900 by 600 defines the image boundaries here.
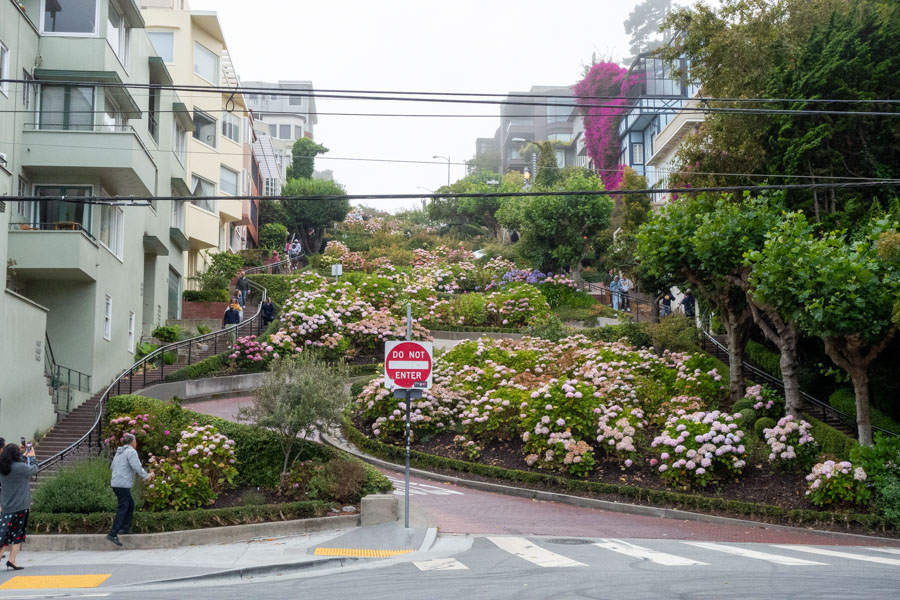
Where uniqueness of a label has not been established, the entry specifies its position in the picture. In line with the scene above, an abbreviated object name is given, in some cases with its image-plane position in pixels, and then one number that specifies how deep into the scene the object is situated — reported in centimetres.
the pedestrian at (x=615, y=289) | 4181
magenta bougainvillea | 6706
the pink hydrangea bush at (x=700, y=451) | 1894
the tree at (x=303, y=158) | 8319
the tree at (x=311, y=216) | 6575
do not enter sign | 1516
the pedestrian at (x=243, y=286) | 3931
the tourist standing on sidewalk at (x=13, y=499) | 1215
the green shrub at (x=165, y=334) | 3194
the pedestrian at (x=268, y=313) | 3466
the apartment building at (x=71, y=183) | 2336
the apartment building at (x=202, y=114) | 4097
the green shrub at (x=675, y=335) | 2803
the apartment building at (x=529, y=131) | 12056
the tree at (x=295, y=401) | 1672
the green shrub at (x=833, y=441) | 1966
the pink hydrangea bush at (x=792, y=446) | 1936
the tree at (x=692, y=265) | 2342
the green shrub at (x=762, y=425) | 2114
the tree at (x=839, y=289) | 1775
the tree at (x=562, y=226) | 4559
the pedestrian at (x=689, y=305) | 3548
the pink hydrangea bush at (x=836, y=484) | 1745
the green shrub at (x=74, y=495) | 1453
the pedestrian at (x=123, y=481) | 1357
